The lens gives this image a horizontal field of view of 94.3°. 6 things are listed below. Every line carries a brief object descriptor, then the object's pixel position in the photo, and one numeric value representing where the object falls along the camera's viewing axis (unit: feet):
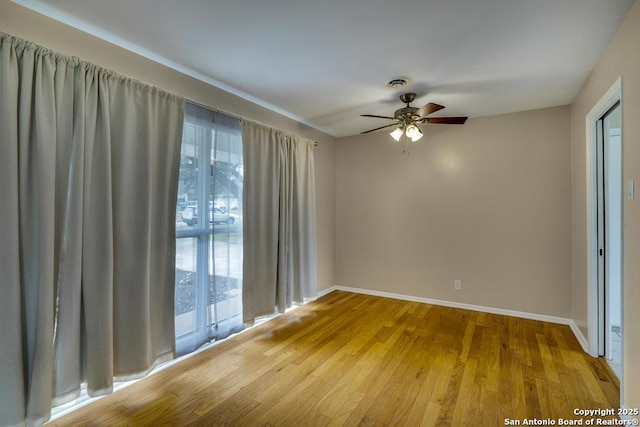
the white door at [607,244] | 8.41
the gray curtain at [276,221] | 10.39
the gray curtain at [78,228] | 5.31
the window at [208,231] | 8.46
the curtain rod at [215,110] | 8.54
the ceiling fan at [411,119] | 9.50
